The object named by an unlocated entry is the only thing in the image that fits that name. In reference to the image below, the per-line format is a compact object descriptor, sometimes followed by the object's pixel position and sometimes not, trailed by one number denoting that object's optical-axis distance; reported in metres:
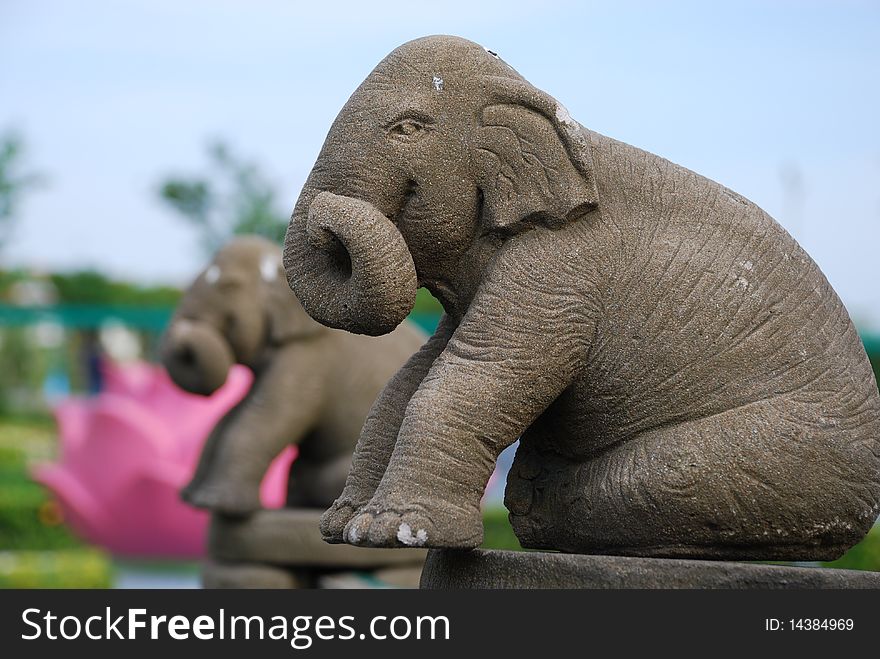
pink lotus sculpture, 8.74
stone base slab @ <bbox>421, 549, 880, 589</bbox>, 2.32
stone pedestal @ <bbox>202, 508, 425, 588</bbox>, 5.29
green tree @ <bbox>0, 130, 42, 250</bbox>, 19.66
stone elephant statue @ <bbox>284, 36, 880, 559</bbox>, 2.46
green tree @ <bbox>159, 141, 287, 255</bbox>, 23.08
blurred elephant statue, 5.42
